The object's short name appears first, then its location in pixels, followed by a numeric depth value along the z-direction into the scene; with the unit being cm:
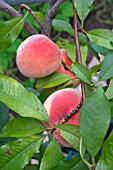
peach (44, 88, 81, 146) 75
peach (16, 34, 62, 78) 80
